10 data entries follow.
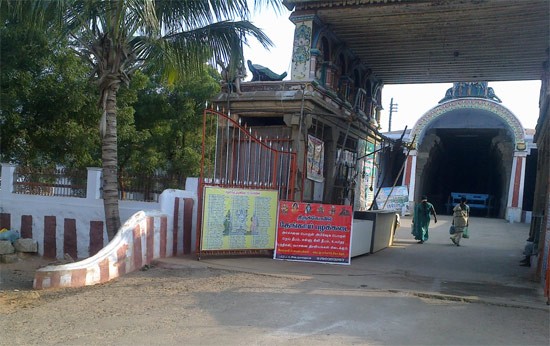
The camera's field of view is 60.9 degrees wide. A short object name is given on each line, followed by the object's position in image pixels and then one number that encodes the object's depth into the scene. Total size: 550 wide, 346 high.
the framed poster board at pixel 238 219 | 8.52
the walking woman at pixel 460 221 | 13.27
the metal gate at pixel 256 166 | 8.60
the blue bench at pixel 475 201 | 30.09
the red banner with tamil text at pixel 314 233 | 9.10
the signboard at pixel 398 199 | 22.12
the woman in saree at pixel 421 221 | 13.73
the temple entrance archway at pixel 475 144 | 23.28
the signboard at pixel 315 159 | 10.90
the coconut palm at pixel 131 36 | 7.88
